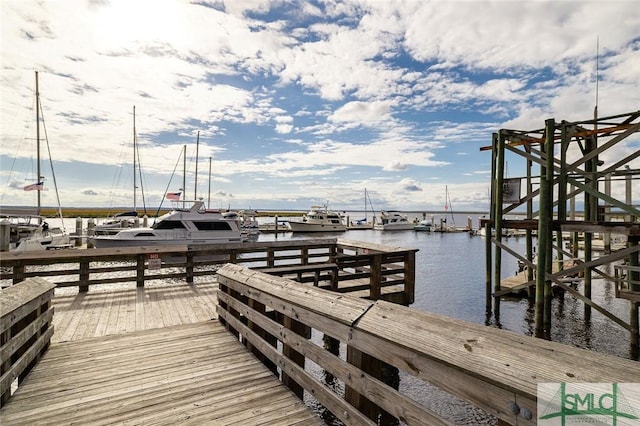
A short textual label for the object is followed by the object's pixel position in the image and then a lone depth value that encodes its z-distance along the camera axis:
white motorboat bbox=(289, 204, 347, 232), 57.09
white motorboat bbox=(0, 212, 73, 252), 21.06
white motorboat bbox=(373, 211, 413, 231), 67.56
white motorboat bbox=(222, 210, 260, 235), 40.91
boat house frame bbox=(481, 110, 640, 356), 8.83
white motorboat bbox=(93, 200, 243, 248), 21.31
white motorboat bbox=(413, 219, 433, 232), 67.31
